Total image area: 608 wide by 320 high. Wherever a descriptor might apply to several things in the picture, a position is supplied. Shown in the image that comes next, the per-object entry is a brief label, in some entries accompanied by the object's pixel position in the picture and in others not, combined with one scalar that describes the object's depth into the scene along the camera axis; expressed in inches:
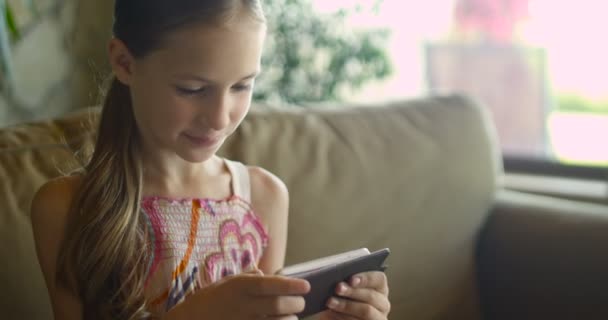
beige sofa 59.3
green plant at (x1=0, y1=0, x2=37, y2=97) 73.8
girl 38.3
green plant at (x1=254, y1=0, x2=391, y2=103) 91.7
